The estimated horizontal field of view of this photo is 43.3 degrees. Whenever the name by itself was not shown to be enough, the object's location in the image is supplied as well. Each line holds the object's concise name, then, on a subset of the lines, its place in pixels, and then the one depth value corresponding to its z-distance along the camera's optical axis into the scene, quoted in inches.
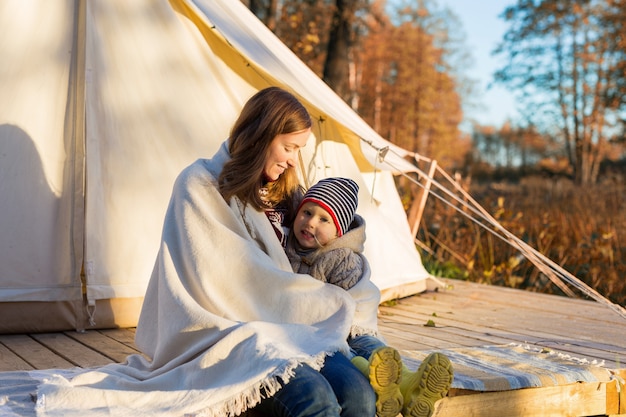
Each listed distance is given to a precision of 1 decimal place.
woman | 79.8
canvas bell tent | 139.1
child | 86.4
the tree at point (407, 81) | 1118.4
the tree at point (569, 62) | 847.7
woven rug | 103.4
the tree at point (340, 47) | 339.9
